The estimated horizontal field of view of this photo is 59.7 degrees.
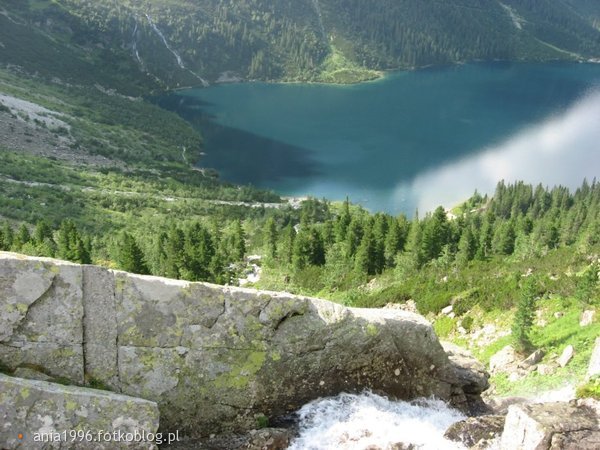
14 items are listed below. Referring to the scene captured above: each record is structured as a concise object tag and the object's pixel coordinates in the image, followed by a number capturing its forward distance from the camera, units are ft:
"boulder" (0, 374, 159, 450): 30.45
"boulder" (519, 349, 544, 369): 65.82
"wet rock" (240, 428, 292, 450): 35.37
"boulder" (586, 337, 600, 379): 41.24
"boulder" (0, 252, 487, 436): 33.47
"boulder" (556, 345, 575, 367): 59.93
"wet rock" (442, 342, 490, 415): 45.47
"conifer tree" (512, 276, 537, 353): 70.49
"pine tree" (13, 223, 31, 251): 203.74
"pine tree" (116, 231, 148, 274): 179.38
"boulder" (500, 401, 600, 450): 31.01
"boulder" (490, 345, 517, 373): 68.49
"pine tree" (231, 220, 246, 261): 224.02
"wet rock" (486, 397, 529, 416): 45.92
